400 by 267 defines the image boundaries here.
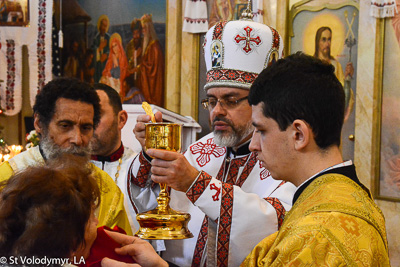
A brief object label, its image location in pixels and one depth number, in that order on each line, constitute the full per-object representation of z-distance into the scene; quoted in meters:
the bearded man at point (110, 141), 4.29
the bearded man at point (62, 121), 3.07
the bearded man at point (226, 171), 2.44
